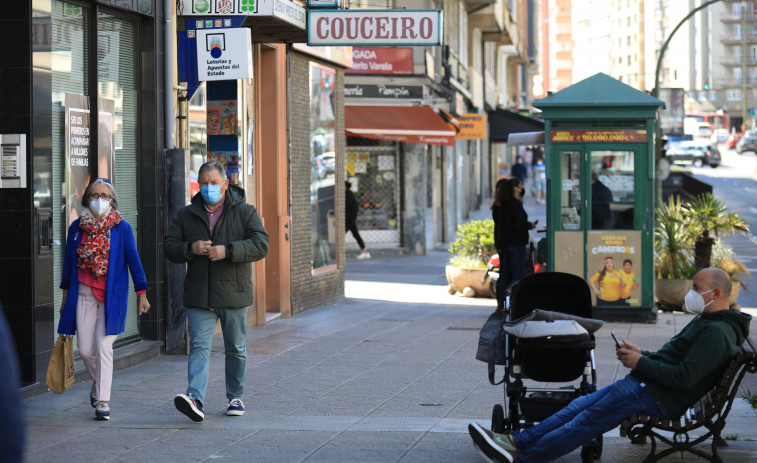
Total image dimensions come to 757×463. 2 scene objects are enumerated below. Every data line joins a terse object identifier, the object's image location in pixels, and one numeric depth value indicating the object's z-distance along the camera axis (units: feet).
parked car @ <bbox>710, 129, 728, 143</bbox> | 366.04
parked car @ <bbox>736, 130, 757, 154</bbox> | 307.58
